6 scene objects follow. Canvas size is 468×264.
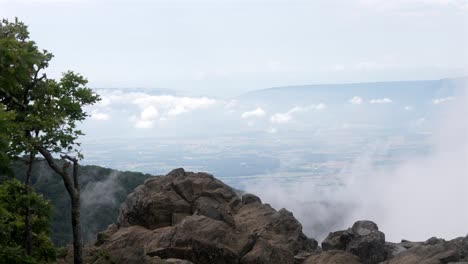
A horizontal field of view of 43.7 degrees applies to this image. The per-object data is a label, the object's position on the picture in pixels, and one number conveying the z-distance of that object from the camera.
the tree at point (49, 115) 35.16
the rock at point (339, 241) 58.56
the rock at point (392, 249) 55.28
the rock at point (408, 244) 59.10
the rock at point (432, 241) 55.15
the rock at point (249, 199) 62.88
